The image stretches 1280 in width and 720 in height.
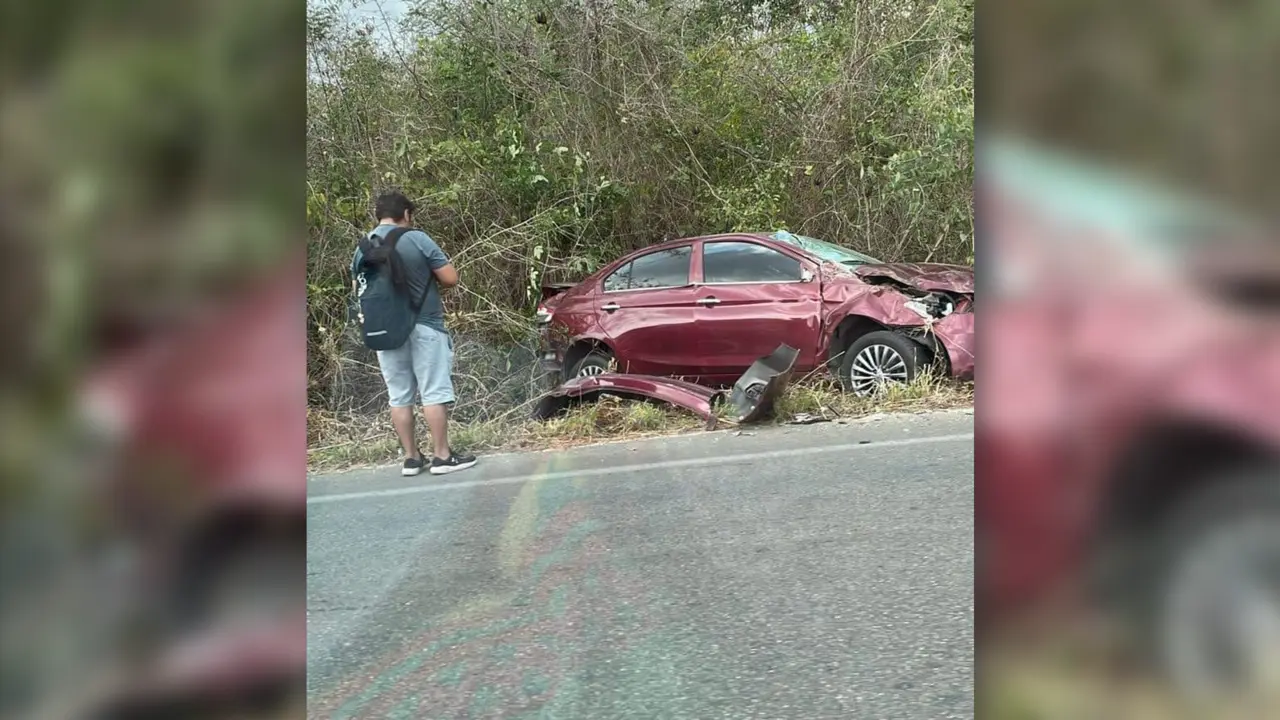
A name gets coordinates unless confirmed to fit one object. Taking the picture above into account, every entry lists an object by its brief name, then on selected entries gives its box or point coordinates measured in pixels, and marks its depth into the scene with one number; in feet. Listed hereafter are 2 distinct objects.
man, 13.08
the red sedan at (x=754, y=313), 18.39
